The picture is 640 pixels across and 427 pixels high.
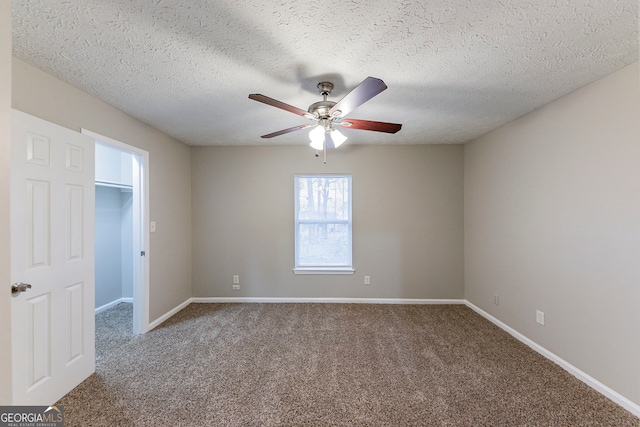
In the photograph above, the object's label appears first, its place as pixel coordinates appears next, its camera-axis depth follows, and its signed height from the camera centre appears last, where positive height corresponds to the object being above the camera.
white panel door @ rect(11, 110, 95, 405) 1.57 -0.30
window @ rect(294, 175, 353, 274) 3.84 -0.12
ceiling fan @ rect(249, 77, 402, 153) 1.61 +0.73
